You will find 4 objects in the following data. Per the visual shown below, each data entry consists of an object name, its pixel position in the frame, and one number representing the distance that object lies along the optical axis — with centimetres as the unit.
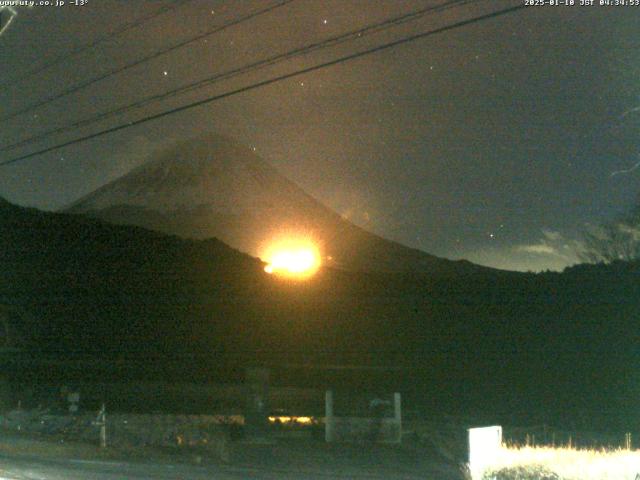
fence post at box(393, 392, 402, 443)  2186
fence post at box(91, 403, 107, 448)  2104
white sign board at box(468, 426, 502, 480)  1272
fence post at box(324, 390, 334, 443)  2223
